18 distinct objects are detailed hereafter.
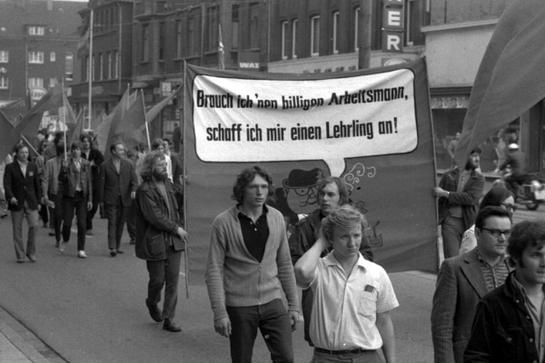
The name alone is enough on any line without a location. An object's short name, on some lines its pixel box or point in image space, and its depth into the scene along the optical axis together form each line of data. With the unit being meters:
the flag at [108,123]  22.21
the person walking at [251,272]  6.82
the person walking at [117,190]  16.36
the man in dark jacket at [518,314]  3.97
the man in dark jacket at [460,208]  10.80
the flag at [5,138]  19.19
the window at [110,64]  68.88
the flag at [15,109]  28.48
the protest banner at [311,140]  9.59
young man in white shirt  5.44
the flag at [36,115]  21.11
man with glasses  5.18
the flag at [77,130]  23.29
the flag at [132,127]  20.84
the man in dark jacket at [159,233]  9.96
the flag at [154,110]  23.25
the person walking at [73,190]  16.41
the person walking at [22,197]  14.97
